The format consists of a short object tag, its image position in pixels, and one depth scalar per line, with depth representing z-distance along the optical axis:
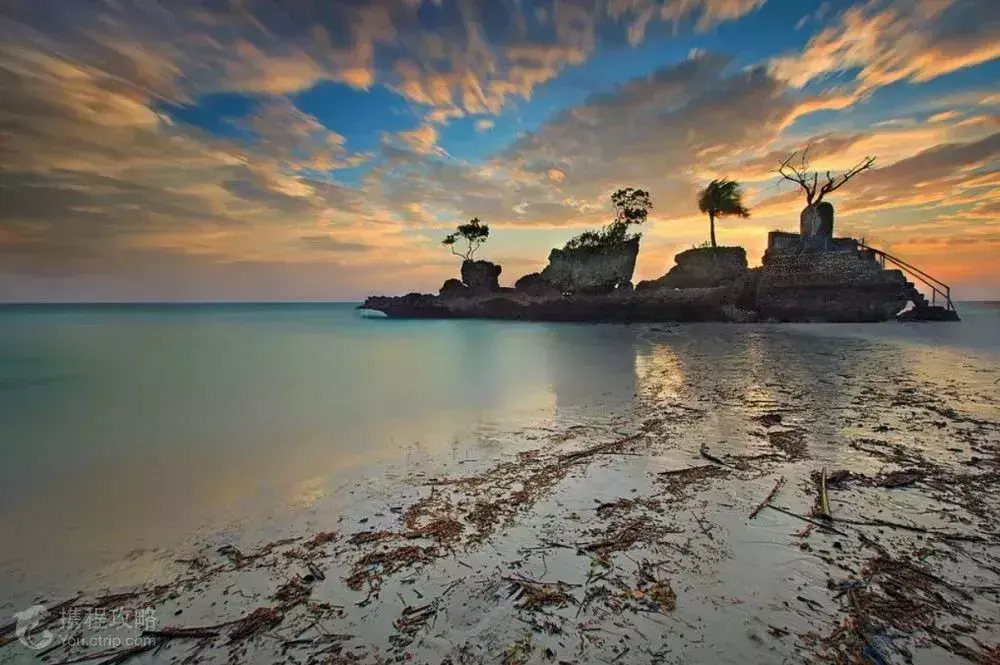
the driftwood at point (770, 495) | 3.44
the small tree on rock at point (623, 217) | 41.44
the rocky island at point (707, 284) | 27.09
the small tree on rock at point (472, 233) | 51.75
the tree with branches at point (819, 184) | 28.91
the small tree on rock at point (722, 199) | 38.09
